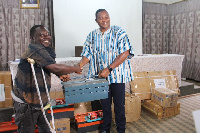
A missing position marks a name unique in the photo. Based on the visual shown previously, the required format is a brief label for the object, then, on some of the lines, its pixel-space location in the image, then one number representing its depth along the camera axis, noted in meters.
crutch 1.07
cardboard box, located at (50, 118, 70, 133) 1.98
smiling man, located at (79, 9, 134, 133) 1.71
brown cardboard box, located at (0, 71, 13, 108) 2.34
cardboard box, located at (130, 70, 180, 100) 2.72
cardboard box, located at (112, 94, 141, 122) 2.29
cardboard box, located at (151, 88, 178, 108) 2.39
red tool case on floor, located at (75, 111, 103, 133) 2.06
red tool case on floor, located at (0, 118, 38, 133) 1.76
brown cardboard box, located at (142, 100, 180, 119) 2.42
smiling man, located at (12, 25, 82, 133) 1.11
